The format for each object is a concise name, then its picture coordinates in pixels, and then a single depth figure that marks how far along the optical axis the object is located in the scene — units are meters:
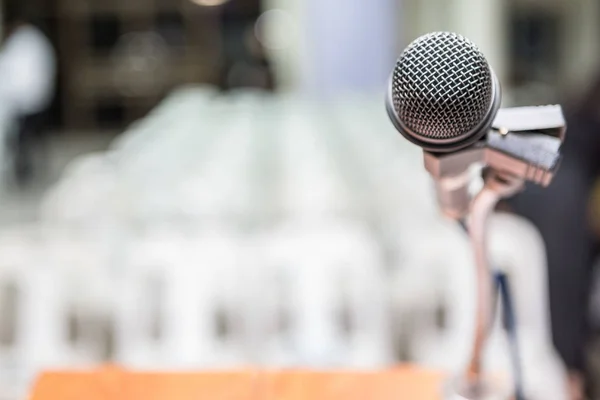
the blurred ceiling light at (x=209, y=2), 8.82
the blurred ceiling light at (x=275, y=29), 7.26
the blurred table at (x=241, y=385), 0.89
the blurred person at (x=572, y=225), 2.02
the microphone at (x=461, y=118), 0.66
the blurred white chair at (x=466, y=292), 2.20
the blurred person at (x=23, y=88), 6.64
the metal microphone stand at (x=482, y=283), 0.77
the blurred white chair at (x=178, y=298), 2.33
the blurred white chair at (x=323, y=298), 2.32
